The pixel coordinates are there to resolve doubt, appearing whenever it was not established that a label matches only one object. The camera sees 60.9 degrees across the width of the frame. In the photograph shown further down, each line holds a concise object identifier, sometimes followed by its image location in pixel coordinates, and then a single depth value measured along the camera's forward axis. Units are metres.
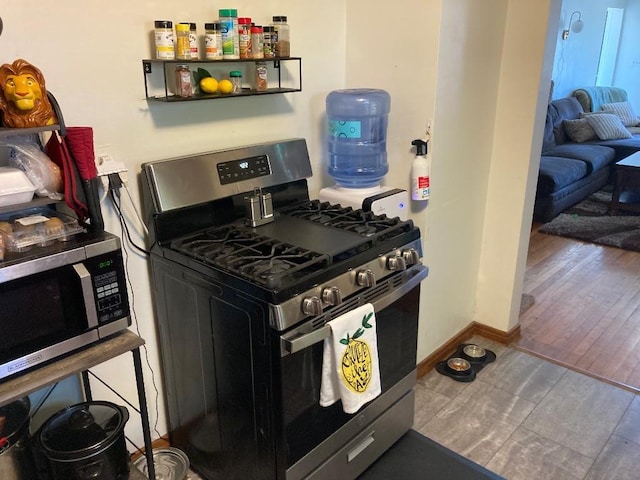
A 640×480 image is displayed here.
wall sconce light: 6.27
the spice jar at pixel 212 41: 1.75
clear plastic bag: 1.42
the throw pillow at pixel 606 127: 6.00
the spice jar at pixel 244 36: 1.83
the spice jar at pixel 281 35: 1.93
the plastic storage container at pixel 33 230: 1.35
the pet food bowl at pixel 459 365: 2.58
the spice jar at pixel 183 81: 1.74
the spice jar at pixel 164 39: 1.63
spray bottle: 2.18
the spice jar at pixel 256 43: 1.86
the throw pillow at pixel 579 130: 6.00
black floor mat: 1.96
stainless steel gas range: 1.53
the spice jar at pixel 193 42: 1.70
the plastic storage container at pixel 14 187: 1.32
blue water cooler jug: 2.24
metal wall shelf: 1.70
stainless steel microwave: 1.28
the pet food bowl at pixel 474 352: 2.69
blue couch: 4.67
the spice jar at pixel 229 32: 1.77
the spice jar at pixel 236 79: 1.90
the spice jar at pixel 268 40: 1.89
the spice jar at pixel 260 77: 1.96
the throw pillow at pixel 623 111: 6.70
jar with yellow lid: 1.67
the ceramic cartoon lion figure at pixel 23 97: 1.29
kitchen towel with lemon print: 1.59
